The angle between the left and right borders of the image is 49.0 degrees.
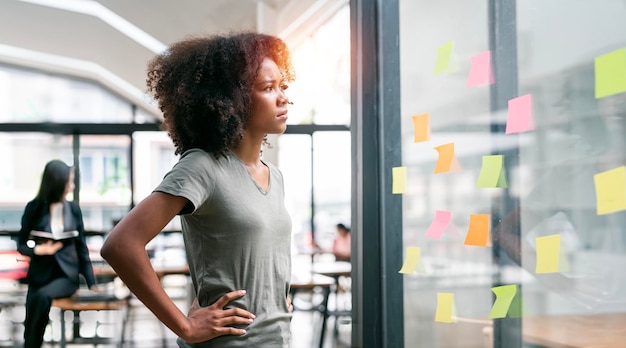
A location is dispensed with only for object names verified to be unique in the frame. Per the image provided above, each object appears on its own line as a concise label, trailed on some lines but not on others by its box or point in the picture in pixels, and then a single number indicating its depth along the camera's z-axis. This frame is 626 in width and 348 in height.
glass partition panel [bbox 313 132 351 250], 6.93
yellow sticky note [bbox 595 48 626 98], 1.21
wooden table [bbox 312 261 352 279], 4.92
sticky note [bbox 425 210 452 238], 2.00
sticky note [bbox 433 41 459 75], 1.95
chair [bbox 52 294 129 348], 4.70
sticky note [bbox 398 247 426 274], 2.21
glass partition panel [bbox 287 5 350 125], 5.87
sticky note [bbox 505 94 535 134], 1.53
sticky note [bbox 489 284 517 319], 1.65
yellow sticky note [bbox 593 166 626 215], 1.21
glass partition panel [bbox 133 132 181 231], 7.95
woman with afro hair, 1.19
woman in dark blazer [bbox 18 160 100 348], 4.20
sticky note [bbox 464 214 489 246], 1.77
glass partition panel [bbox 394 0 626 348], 1.28
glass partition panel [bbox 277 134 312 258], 6.87
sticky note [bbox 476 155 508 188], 1.66
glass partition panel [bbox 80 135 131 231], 7.72
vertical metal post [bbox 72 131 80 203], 7.59
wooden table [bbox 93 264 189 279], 5.42
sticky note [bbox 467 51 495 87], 1.74
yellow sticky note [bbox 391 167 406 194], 2.29
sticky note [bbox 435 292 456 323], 2.00
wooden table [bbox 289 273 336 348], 4.60
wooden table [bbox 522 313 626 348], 1.22
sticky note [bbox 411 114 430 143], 2.16
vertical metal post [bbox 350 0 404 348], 2.38
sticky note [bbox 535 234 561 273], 1.44
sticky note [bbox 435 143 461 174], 1.94
